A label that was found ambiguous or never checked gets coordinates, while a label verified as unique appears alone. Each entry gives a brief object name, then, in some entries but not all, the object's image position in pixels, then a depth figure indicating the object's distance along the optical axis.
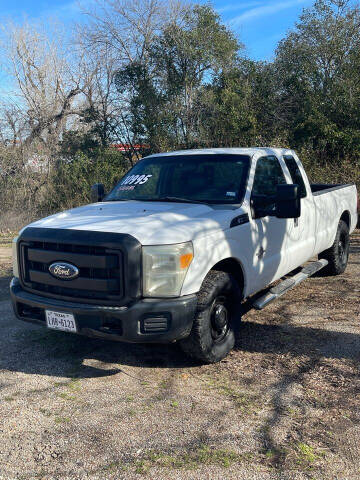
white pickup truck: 3.66
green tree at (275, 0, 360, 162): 17.31
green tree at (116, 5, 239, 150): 18.73
